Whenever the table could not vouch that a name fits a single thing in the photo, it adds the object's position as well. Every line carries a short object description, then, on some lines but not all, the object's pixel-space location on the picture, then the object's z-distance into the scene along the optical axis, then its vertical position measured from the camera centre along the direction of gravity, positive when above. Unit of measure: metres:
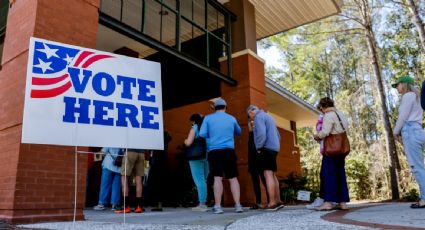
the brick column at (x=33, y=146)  4.03 +0.49
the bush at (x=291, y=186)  10.10 -0.20
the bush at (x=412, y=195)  10.60 -0.57
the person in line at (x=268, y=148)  5.67 +0.51
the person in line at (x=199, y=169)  5.92 +0.21
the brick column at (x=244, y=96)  7.58 +1.91
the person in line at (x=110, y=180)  6.74 +0.07
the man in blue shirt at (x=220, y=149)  5.32 +0.47
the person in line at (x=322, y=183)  5.52 -0.07
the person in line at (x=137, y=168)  6.07 +0.26
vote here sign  3.45 +0.86
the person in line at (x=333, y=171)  5.20 +0.11
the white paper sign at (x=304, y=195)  6.79 -0.30
